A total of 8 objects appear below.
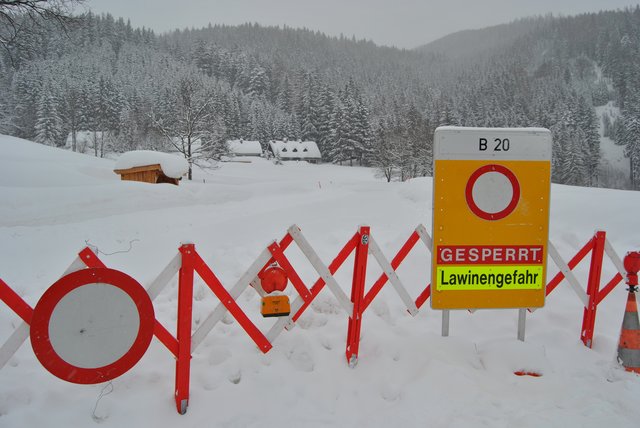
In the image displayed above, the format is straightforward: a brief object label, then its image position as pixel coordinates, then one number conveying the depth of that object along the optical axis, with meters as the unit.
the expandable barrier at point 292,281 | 2.88
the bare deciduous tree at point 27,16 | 12.74
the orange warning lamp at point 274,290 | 3.53
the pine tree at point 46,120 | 64.19
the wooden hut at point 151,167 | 20.59
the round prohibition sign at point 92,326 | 2.69
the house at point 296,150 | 77.00
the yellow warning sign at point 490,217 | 3.88
